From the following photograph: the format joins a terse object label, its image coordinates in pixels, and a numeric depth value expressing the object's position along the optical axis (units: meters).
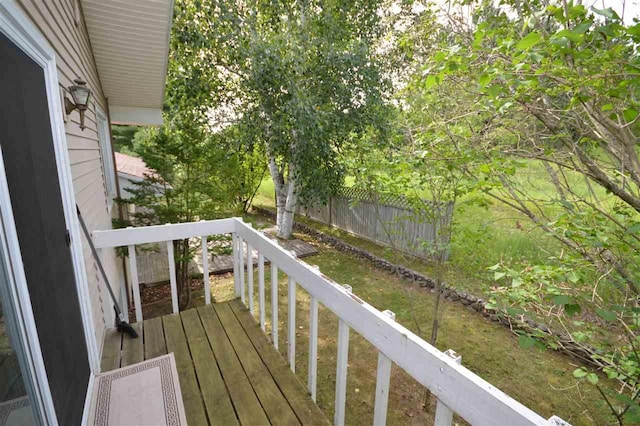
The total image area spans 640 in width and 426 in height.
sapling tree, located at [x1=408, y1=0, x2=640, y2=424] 1.56
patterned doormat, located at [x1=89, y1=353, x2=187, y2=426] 1.69
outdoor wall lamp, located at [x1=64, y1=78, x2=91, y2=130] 2.27
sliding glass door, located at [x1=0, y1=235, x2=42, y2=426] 0.86
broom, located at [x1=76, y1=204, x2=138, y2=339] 2.39
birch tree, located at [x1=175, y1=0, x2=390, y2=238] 5.41
